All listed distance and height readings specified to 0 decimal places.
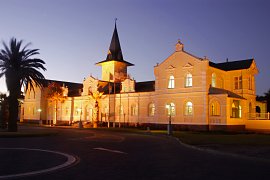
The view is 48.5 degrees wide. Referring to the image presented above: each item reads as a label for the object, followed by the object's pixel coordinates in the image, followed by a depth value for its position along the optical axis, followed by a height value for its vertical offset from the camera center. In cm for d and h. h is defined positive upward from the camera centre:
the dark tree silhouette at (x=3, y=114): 3775 -65
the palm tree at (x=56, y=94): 6269 +316
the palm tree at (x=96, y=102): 5192 +132
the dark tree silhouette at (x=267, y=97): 6250 +281
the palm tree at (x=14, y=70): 3247 +423
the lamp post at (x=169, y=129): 3264 -215
